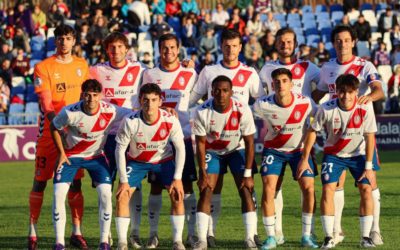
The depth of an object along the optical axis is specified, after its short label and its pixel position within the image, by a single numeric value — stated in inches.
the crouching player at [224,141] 547.2
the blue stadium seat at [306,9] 1546.4
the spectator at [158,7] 1469.0
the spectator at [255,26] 1406.3
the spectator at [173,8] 1477.6
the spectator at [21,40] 1387.8
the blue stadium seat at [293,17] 1499.8
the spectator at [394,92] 1278.3
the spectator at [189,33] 1418.6
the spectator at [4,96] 1261.1
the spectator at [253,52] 1326.3
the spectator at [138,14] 1438.2
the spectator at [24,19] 1435.8
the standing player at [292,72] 580.4
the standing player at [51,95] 573.9
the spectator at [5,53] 1347.2
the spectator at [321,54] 1300.4
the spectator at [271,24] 1421.0
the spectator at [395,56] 1364.4
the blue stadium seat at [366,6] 1535.4
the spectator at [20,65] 1343.5
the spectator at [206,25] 1407.5
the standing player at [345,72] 572.4
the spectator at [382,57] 1357.3
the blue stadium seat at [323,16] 1509.6
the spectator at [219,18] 1437.0
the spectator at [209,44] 1370.6
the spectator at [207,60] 1280.8
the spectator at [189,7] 1478.8
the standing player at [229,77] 571.8
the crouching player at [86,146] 541.6
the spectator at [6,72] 1322.6
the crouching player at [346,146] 547.8
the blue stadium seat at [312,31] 1488.7
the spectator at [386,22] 1445.1
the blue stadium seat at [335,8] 1545.3
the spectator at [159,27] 1391.5
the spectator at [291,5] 1549.0
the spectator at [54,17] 1435.8
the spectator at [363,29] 1407.5
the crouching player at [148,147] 539.2
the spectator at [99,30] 1355.8
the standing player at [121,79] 576.1
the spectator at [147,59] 1301.7
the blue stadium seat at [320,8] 1547.4
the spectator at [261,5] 1505.9
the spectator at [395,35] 1424.3
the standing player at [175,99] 576.4
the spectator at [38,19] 1441.9
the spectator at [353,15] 1476.7
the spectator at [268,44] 1352.1
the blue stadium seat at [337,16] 1508.4
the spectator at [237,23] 1398.9
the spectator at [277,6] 1539.1
